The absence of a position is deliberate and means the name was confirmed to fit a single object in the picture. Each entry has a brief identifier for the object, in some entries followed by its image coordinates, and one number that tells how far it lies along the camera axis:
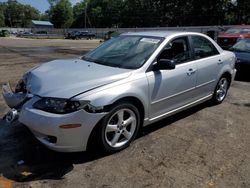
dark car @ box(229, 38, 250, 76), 6.47
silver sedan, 2.48
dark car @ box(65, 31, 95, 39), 36.94
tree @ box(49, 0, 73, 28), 78.65
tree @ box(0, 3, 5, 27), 80.84
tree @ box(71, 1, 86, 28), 80.45
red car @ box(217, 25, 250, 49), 10.27
